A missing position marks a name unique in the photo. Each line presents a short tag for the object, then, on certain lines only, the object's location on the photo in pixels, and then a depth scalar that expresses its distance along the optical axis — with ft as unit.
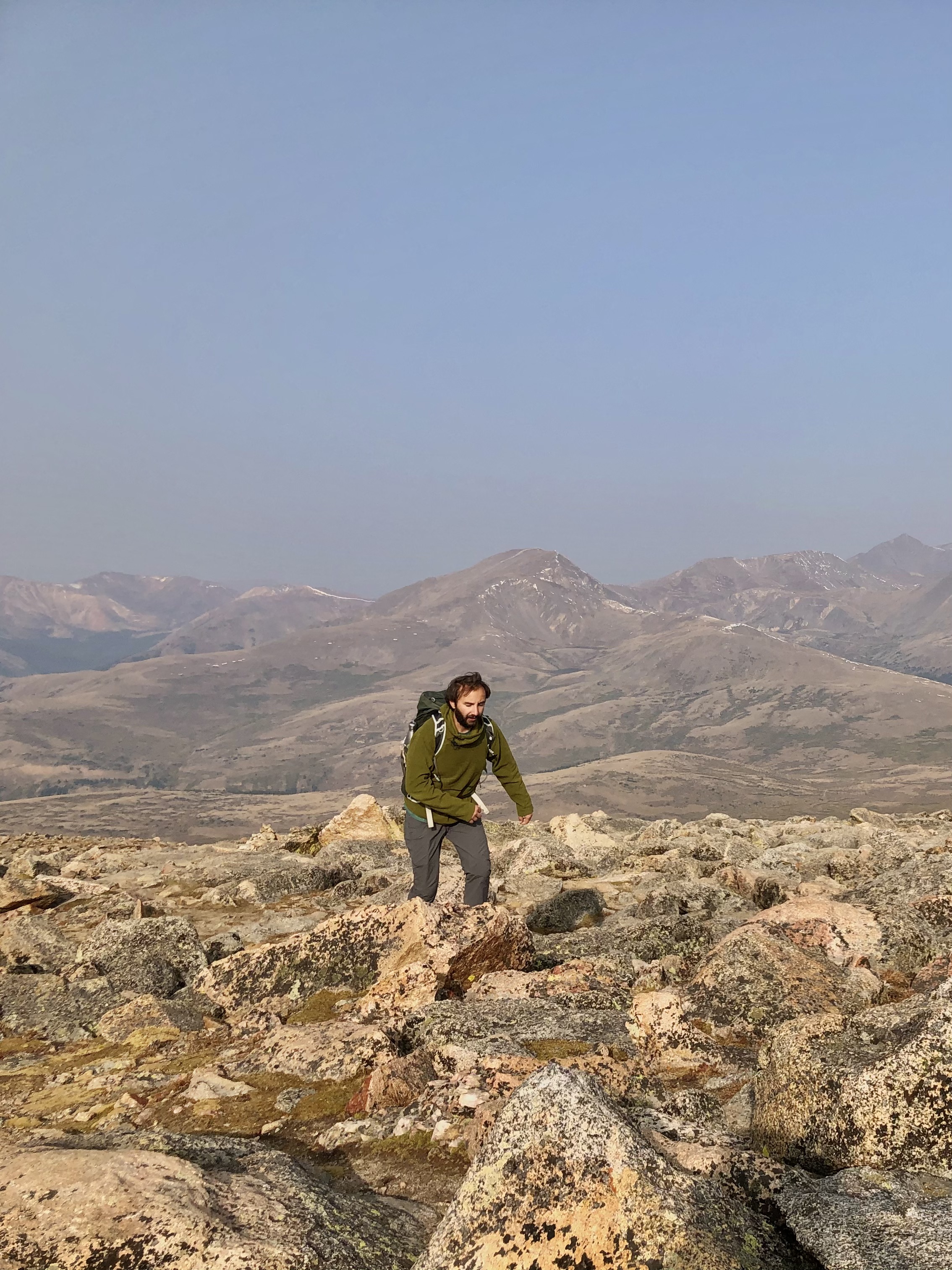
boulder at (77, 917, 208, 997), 43.70
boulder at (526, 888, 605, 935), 56.75
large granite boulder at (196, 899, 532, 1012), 37.83
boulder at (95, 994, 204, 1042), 37.70
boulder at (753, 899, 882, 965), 36.58
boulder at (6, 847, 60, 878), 84.94
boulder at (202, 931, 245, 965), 51.08
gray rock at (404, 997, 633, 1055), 29.68
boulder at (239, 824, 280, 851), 101.94
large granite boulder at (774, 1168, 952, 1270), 14.64
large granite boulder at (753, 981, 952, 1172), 18.63
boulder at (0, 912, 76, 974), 48.01
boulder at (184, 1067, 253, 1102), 28.76
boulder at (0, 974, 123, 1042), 39.24
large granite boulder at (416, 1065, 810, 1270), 14.49
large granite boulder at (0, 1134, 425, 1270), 15.46
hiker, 38.65
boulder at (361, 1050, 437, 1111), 25.85
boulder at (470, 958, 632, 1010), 34.68
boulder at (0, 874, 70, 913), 65.82
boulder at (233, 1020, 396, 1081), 29.99
